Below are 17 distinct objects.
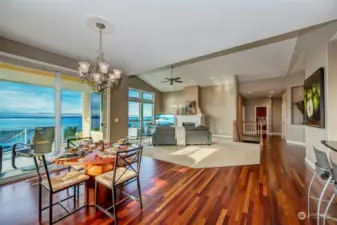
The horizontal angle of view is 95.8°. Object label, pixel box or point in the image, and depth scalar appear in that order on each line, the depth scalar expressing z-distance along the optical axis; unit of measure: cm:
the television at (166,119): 1096
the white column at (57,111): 359
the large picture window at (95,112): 466
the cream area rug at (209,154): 410
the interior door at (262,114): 1076
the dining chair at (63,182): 177
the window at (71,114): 388
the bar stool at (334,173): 148
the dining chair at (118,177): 188
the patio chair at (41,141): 329
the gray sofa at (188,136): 629
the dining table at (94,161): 187
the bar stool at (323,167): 165
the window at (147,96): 1040
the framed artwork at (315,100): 296
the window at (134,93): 928
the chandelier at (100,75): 241
